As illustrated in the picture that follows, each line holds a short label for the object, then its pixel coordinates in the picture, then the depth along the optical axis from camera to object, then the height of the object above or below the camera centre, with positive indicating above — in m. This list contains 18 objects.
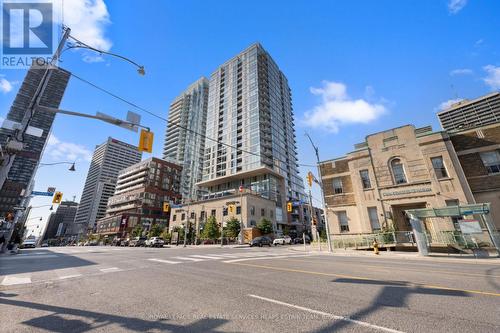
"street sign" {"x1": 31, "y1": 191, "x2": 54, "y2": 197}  22.27 +5.05
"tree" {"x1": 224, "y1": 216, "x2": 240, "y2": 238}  48.69 +2.87
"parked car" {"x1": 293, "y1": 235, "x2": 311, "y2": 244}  47.72 -0.17
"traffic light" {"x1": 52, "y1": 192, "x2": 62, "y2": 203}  23.64 +4.90
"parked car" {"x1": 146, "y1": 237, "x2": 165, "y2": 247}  39.26 +0.14
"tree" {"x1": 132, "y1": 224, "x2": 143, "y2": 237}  71.81 +3.88
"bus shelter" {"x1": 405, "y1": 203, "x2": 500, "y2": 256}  14.67 +1.41
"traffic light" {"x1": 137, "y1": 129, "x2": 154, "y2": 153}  9.62 +4.31
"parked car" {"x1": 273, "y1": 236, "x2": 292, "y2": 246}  41.47 -0.09
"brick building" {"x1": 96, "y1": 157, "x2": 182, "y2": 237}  83.81 +18.76
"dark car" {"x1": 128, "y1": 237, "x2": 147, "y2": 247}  45.20 +0.22
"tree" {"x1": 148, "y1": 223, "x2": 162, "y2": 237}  63.94 +3.05
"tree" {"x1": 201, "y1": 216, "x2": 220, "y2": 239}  49.78 +2.44
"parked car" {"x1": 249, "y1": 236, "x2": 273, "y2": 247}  36.28 -0.15
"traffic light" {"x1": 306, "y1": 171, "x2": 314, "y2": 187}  20.48 +5.63
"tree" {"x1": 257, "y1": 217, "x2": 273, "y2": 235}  52.22 +3.31
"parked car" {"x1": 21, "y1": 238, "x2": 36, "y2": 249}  38.84 +0.19
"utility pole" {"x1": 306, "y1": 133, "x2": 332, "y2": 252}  21.74 +3.44
